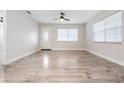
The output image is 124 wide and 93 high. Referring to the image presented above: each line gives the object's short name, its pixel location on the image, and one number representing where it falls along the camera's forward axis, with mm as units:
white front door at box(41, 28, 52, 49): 7498
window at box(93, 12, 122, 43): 3096
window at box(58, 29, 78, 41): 7528
